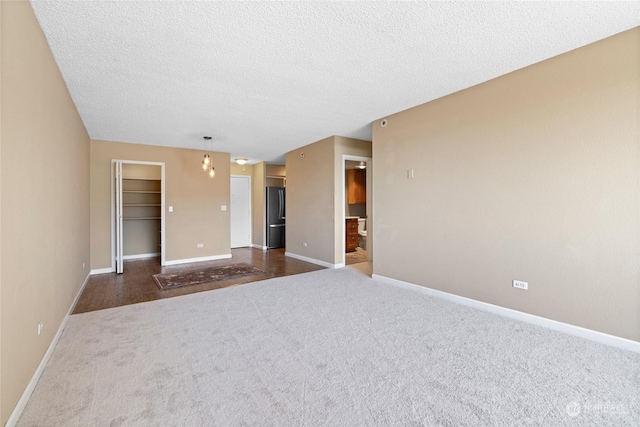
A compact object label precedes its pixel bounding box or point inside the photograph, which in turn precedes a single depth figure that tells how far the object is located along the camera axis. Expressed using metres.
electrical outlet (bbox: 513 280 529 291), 2.98
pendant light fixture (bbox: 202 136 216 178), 5.44
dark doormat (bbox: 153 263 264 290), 4.61
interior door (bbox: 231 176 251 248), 8.45
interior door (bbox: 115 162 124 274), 5.25
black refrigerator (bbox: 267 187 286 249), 8.14
